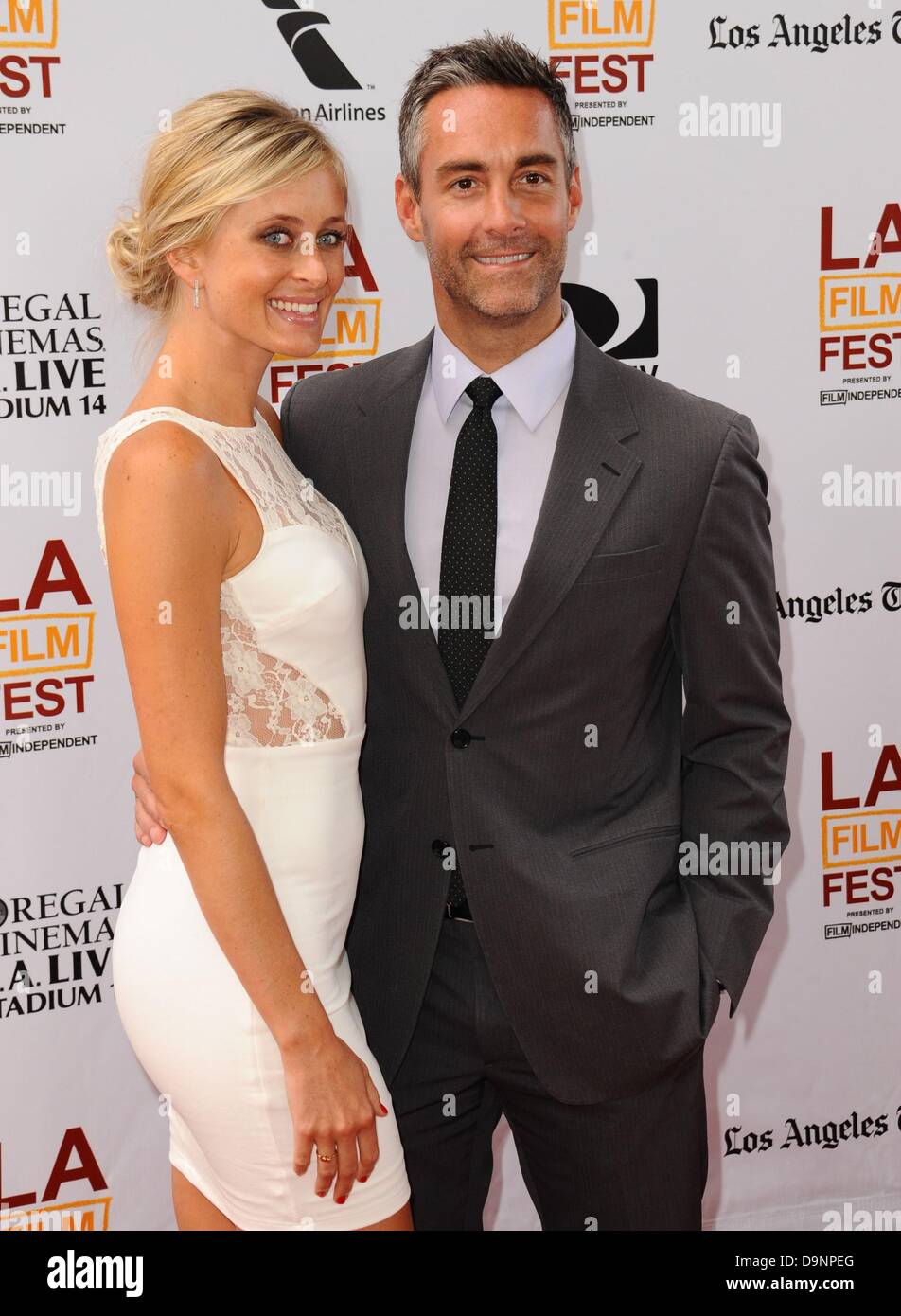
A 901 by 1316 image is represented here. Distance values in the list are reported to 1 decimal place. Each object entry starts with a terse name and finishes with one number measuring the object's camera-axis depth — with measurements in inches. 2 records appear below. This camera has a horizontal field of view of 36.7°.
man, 77.3
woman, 66.1
